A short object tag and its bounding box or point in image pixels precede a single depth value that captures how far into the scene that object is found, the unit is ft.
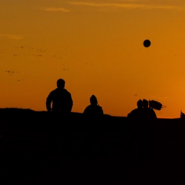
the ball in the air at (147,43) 104.01
